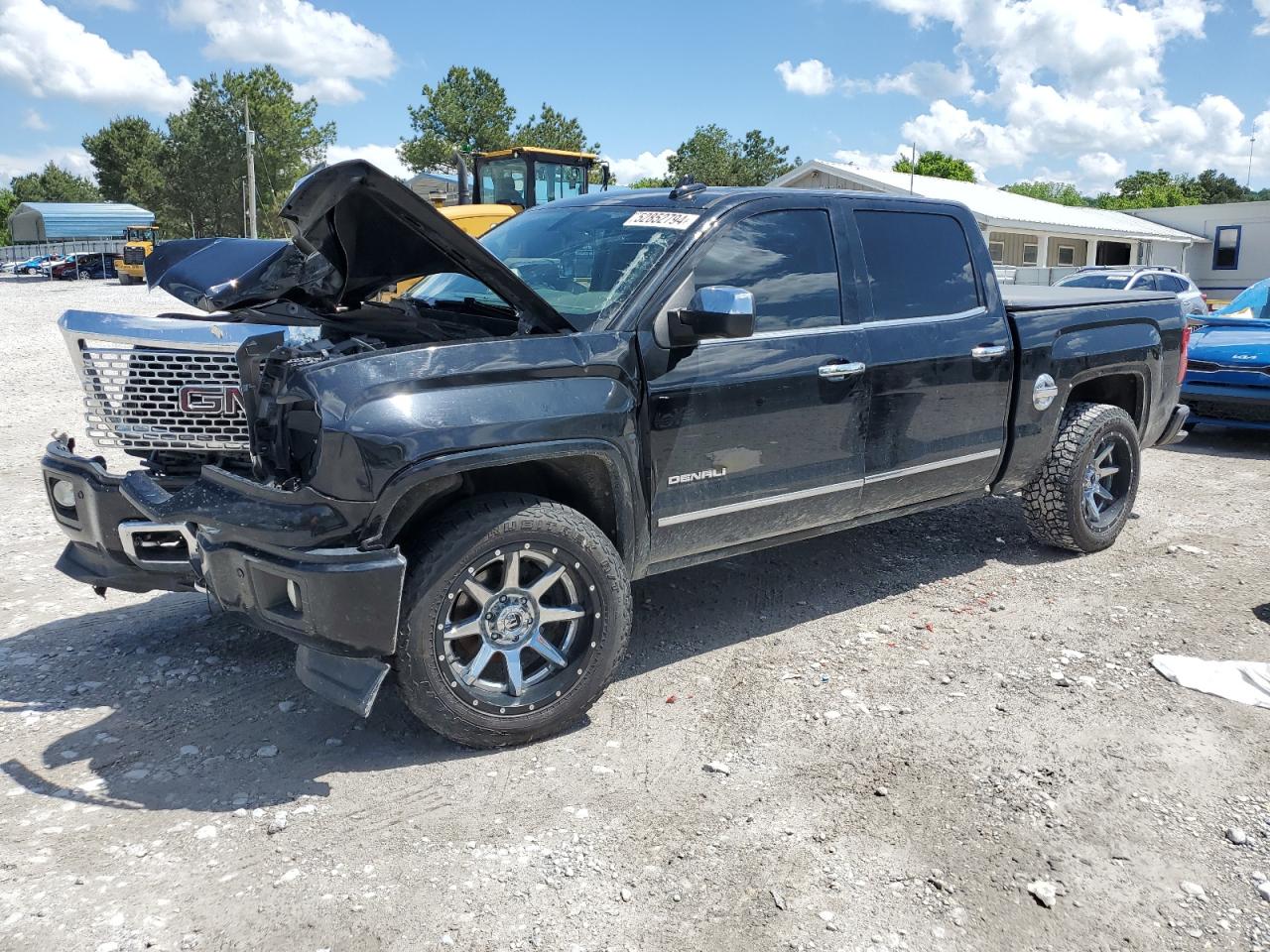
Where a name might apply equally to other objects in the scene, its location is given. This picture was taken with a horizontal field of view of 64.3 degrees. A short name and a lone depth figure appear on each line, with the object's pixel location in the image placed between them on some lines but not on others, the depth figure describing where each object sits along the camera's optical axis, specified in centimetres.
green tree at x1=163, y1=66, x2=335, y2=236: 6981
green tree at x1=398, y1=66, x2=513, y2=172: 7644
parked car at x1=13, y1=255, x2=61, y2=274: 5179
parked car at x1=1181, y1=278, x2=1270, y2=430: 895
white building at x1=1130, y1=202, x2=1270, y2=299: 3925
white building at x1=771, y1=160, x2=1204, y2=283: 3052
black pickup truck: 328
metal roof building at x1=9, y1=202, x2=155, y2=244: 6006
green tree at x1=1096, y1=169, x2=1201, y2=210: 8062
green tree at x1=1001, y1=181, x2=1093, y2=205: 9712
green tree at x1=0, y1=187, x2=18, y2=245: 8762
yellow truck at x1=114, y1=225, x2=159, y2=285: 4053
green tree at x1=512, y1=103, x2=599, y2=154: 7669
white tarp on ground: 415
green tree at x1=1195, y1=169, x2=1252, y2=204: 9420
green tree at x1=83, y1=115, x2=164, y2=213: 7888
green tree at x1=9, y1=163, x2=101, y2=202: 9619
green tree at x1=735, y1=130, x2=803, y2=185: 8212
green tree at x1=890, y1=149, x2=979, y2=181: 6750
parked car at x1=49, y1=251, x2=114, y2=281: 4791
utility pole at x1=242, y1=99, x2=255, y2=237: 4516
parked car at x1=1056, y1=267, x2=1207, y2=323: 1728
